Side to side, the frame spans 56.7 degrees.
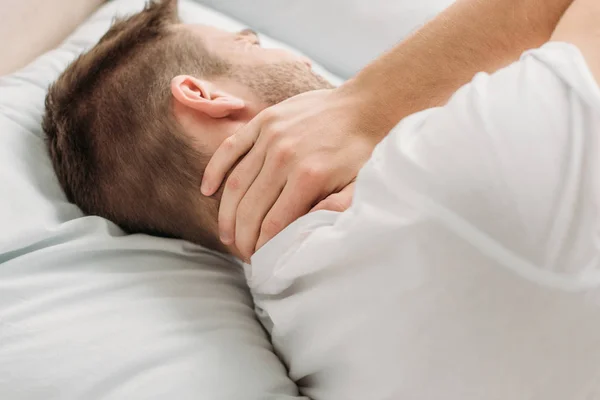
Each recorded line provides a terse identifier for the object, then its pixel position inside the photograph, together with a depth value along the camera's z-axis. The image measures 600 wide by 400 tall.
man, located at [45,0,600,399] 0.46
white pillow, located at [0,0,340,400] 0.60
